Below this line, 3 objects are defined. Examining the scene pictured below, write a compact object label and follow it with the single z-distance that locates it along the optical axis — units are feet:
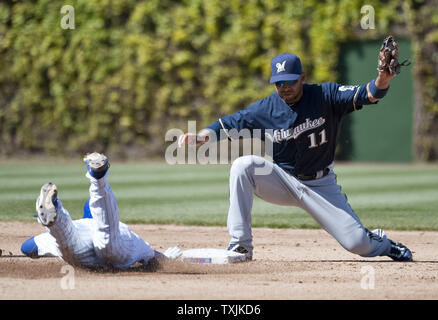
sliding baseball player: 27.55
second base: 32.42
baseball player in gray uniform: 32.63
